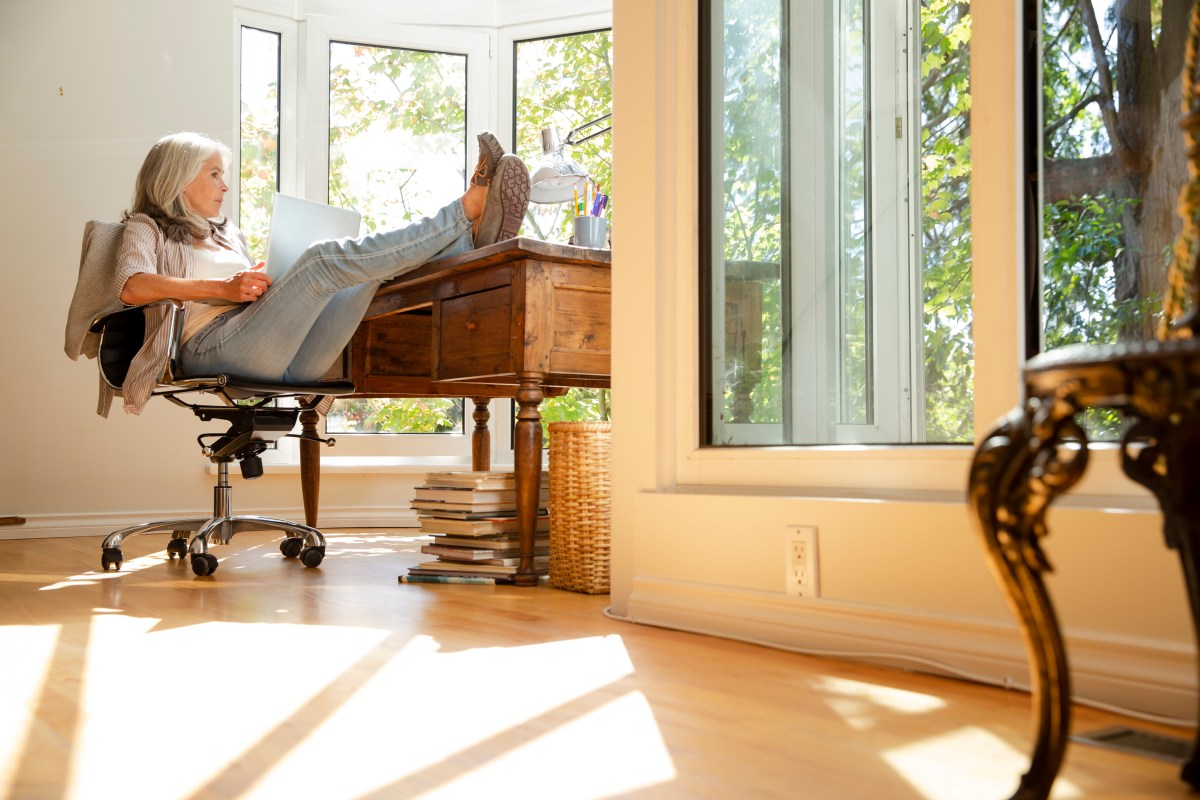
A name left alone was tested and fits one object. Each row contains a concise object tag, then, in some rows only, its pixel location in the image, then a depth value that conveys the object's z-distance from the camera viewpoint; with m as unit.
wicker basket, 2.32
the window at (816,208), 1.81
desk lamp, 2.79
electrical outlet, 1.64
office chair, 2.71
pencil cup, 2.61
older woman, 2.49
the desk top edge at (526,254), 2.27
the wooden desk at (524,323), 2.31
